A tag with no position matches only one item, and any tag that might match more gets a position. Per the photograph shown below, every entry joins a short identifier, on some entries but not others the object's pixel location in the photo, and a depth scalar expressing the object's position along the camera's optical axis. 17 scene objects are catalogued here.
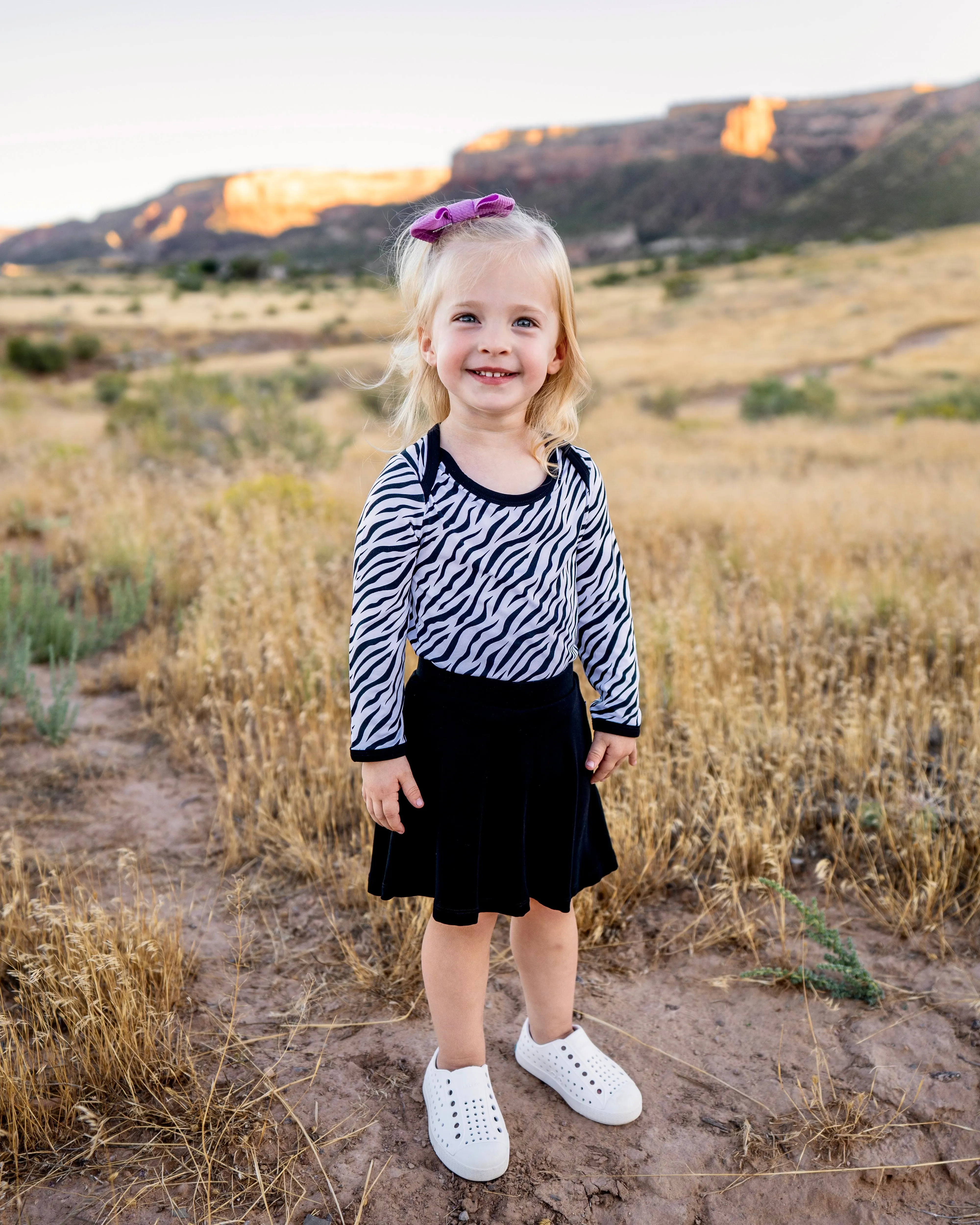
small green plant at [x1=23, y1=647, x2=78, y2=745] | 3.44
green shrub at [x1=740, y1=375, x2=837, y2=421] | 14.95
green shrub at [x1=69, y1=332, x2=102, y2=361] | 22.14
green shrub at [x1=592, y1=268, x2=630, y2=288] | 49.38
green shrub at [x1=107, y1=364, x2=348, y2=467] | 8.65
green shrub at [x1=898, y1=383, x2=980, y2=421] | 13.45
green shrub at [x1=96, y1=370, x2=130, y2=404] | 14.77
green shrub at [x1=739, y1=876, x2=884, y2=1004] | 2.27
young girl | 1.63
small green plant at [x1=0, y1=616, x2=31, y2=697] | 3.57
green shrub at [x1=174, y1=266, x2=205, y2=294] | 45.84
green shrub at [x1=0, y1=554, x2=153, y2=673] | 4.33
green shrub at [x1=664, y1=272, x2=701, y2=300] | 38.19
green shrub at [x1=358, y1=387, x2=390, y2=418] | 14.91
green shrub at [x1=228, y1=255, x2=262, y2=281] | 53.84
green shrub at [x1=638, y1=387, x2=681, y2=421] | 16.34
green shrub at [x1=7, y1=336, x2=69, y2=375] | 20.45
